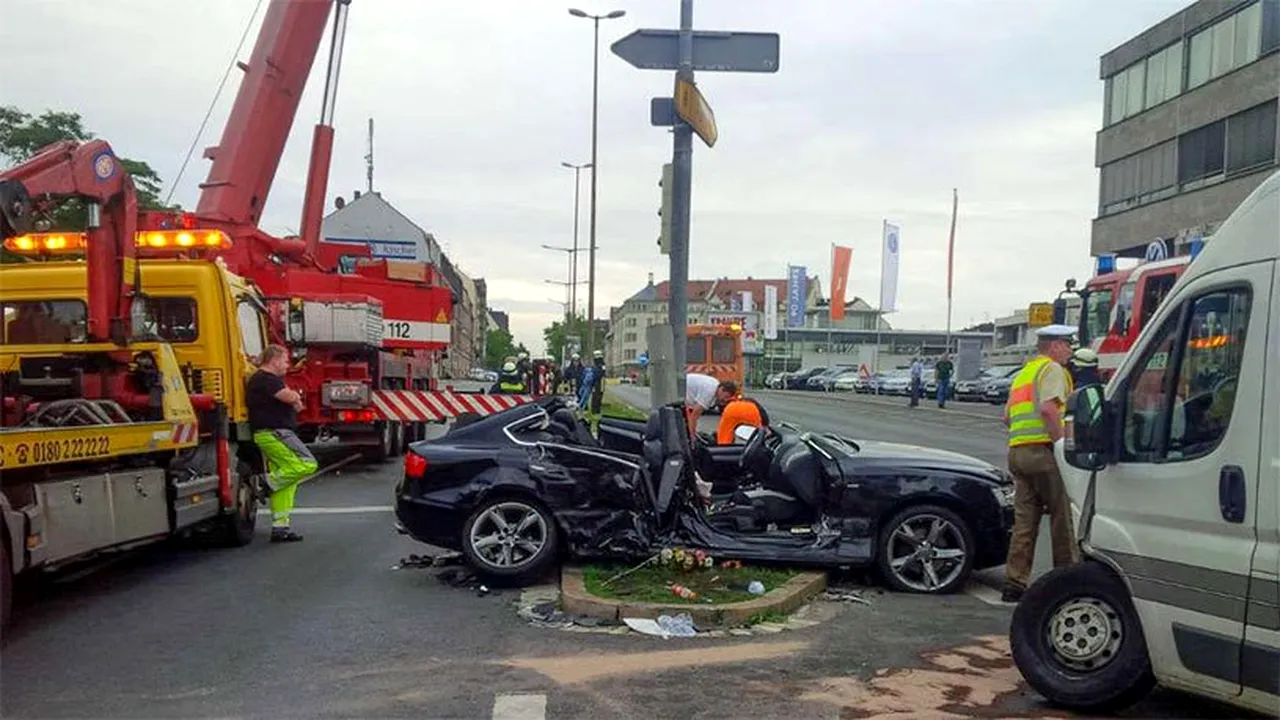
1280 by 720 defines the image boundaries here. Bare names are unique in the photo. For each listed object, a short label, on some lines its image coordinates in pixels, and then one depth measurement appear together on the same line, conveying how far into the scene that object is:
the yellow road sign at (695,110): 8.70
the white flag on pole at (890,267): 45.50
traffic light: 9.80
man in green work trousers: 9.40
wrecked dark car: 7.38
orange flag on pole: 50.47
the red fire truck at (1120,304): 15.42
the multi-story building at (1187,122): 34.59
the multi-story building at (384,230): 46.28
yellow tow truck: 6.17
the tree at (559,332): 79.94
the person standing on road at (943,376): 35.06
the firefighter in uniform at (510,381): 20.68
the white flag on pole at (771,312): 55.50
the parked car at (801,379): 67.94
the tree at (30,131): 24.88
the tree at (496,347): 125.12
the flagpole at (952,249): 42.22
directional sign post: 9.16
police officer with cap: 7.14
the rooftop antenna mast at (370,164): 59.74
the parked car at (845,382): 61.22
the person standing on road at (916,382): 35.68
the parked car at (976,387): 43.38
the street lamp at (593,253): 40.22
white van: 4.08
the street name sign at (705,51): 9.28
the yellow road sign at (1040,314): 22.48
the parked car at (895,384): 53.03
